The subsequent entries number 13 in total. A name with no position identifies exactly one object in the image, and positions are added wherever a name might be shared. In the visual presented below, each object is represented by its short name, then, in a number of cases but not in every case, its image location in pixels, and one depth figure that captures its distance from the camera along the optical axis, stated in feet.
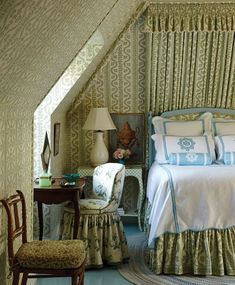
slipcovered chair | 7.57
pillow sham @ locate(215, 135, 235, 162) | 9.53
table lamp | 9.87
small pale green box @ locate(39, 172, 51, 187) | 7.49
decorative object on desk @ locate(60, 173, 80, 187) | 7.92
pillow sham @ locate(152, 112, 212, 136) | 10.06
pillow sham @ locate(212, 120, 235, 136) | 10.05
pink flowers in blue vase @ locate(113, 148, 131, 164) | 10.48
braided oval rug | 6.96
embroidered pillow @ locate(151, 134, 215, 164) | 9.53
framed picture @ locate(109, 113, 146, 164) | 10.83
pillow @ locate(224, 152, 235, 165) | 9.35
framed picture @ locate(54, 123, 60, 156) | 9.11
